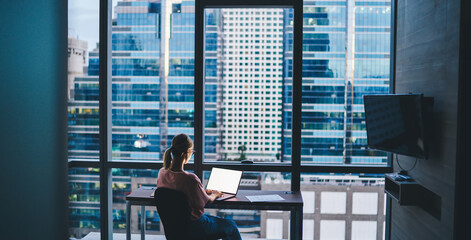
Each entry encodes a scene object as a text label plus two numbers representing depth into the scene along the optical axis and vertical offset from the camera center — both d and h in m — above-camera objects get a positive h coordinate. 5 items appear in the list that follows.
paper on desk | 3.15 -0.79
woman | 2.81 -0.63
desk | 3.11 -0.83
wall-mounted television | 2.66 -0.09
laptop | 3.35 -0.68
